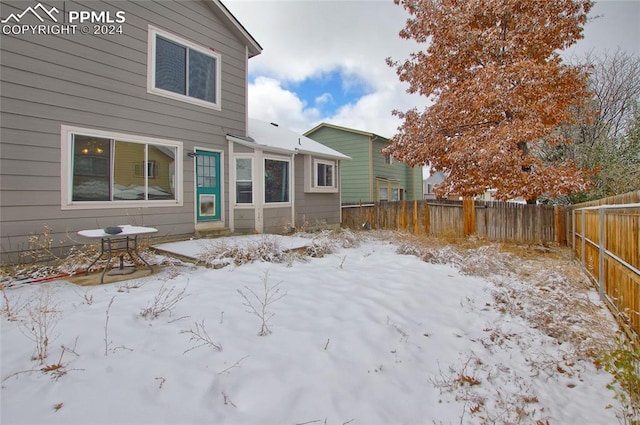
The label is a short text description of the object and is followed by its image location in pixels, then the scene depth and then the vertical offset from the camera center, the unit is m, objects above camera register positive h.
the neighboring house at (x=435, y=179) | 41.50 +5.23
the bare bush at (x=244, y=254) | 4.97 -0.67
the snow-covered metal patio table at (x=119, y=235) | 4.07 -0.27
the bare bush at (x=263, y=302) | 2.87 -0.98
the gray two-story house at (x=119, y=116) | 4.71 +1.94
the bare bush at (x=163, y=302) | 2.93 -0.93
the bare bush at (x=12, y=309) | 2.78 -0.94
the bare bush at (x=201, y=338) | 2.43 -1.05
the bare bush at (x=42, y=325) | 2.22 -0.96
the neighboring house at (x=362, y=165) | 15.95 +2.80
